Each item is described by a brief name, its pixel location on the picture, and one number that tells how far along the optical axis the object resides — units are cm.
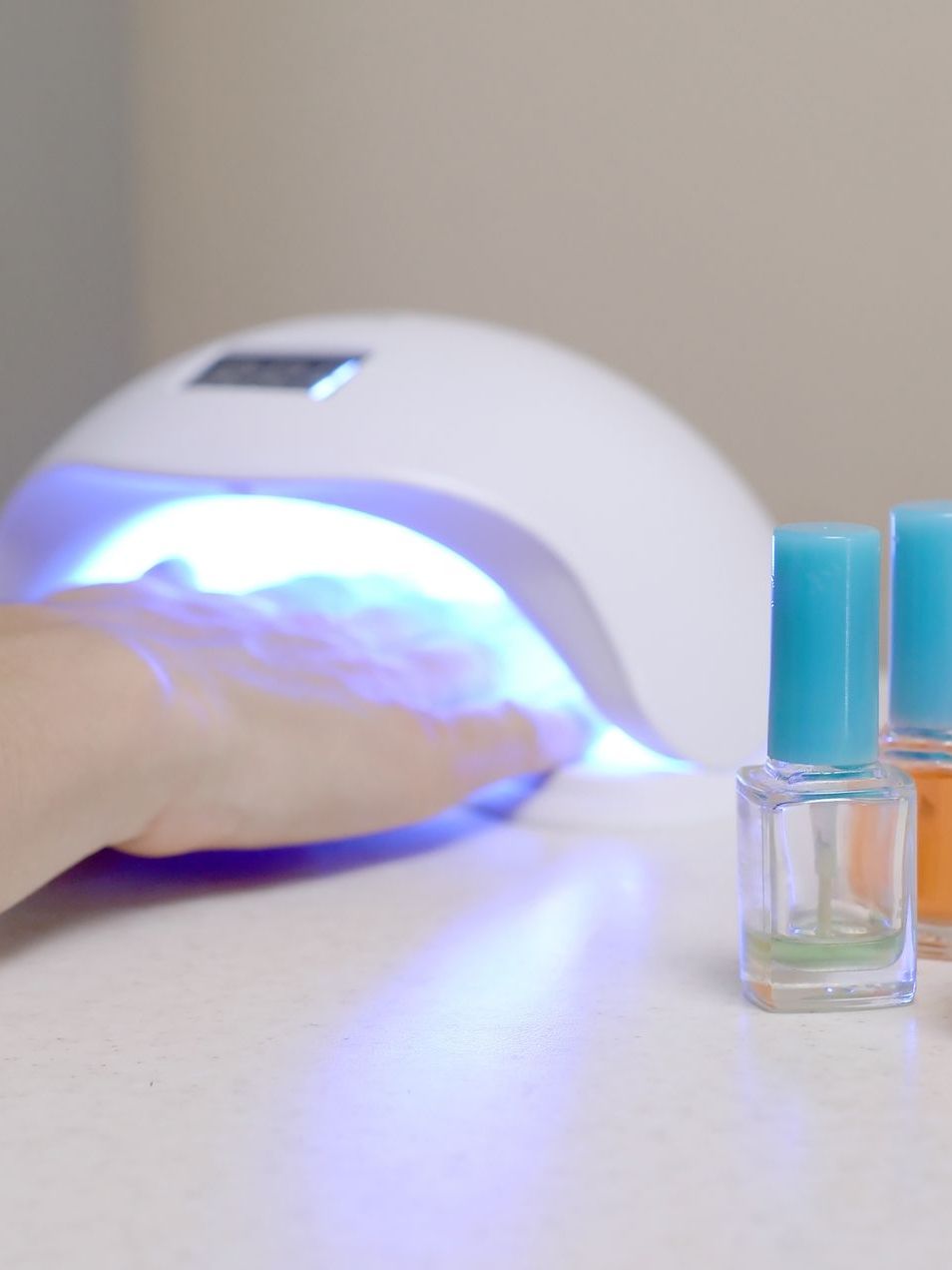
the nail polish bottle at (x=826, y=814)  43
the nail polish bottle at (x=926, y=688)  48
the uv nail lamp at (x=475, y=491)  63
